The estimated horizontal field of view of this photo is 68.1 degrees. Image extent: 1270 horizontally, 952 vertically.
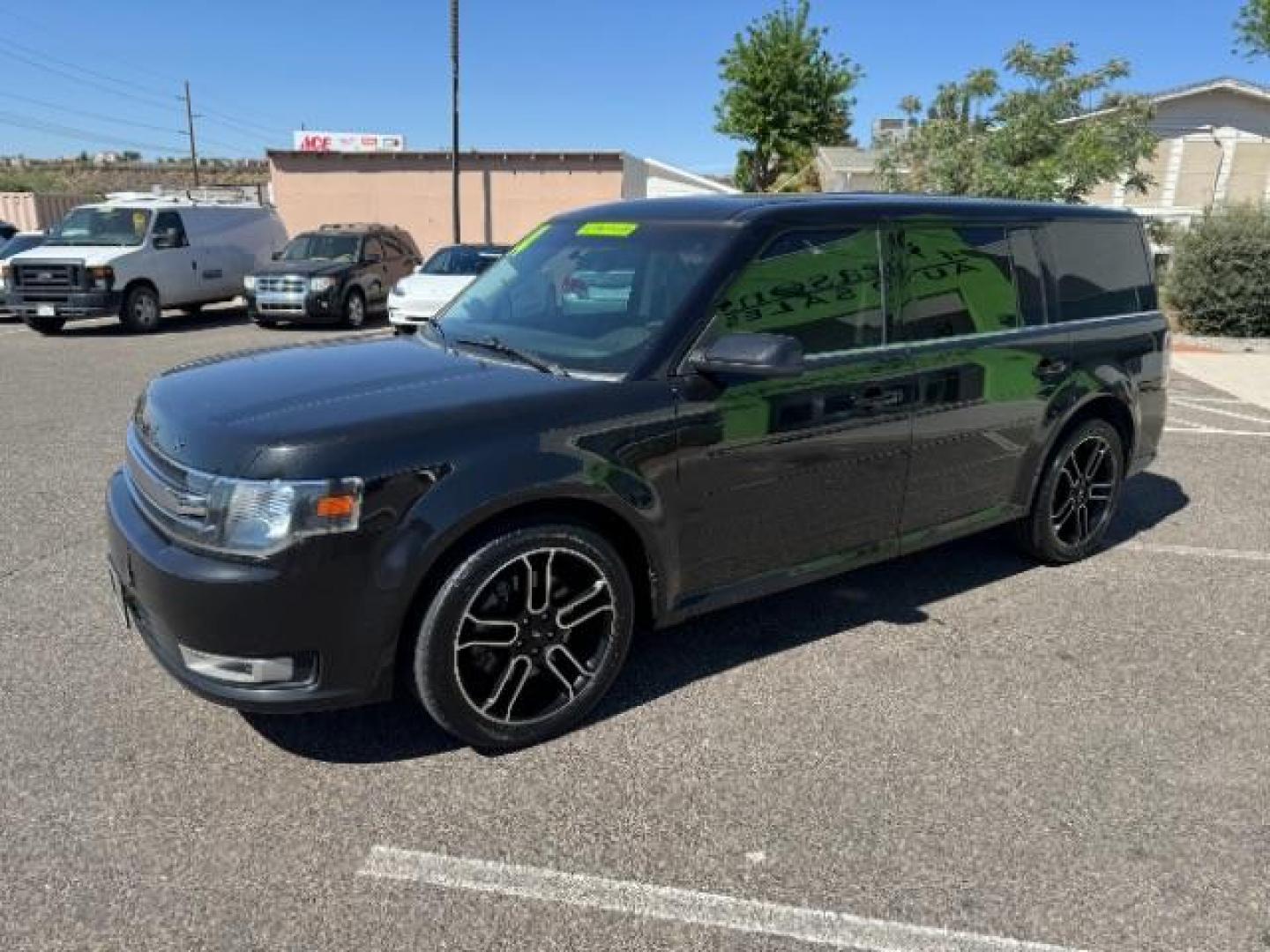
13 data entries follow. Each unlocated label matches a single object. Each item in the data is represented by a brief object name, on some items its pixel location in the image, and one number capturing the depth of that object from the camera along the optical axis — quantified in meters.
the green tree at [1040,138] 15.58
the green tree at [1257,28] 18.80
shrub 14.46
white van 14.12
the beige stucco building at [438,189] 27.98
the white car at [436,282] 12.91
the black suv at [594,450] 2.69
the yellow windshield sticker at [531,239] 4.35
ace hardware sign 38.97
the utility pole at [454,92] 23.36
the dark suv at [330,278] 14.97
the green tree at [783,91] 32.47
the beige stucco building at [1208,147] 25.19
